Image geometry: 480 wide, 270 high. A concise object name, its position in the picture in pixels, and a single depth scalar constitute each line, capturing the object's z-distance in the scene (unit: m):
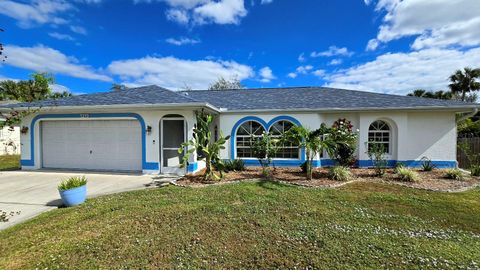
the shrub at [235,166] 10.97
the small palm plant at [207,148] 8.94
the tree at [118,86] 19.40
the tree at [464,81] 30.65
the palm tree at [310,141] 8.66
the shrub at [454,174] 8.93
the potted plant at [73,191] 6.23
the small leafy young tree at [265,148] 9.95
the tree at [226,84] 35.97
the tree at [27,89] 32.75
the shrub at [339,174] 8.80
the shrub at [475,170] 9.70
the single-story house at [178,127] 10.57
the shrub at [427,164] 10.71
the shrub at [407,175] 8.47
